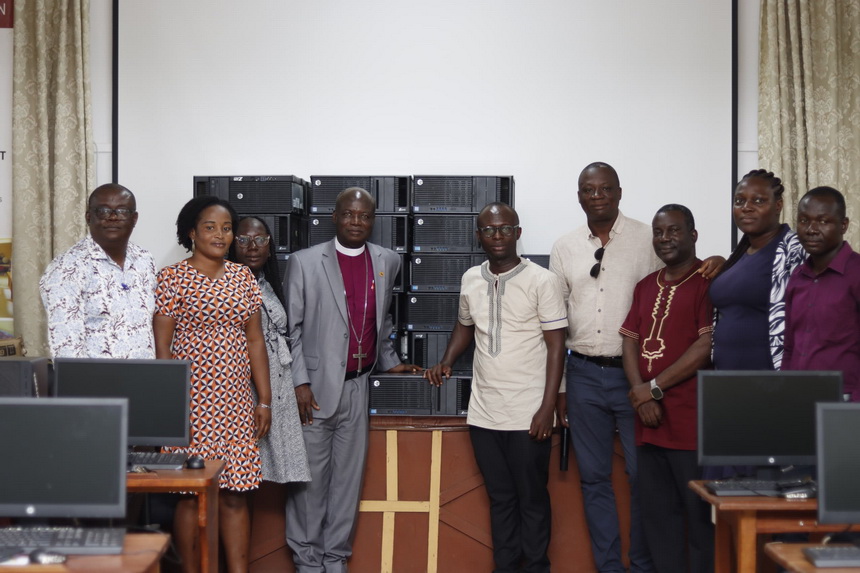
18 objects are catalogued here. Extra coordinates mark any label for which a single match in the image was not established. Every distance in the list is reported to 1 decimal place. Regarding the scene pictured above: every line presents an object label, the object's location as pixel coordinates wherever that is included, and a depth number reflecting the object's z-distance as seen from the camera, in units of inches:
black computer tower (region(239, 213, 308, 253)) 156.0
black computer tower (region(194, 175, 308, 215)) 156.3
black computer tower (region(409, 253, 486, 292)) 156.6
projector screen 180.4
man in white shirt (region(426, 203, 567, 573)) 133.9
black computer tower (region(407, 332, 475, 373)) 156.6
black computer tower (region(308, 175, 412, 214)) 156.9
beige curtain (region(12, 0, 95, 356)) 178.9
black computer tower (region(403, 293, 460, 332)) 157.1
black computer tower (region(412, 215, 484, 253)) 156.6
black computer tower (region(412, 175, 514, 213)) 156.2
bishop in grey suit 139.6
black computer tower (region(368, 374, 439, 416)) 147.3
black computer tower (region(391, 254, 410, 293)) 157.8
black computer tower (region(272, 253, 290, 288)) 155.5
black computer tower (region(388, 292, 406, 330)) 155.9
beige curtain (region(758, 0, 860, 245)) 172.2
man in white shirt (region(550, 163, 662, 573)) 133.3
